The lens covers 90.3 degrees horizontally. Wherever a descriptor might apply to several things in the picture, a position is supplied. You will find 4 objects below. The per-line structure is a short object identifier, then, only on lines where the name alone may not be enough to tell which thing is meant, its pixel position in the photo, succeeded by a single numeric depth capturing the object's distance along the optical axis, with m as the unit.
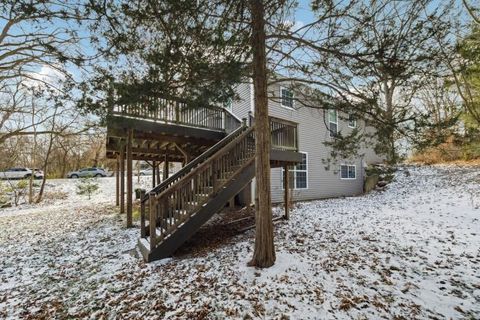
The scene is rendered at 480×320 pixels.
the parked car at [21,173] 22.63
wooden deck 4.82
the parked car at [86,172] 25.17
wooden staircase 4.76
